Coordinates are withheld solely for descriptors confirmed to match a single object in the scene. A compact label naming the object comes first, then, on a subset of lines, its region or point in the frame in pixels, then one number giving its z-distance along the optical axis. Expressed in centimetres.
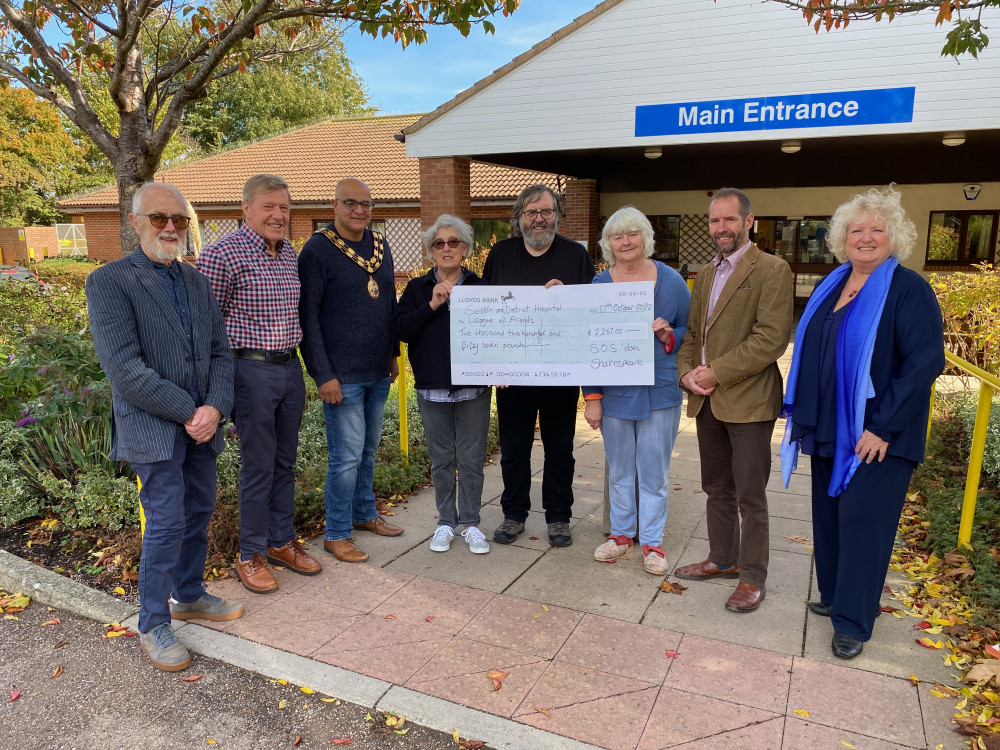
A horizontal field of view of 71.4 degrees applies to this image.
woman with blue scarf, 289
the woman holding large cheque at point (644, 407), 377
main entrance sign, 966
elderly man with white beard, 295
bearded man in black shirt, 404
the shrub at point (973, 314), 651
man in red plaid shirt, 353
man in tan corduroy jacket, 334
